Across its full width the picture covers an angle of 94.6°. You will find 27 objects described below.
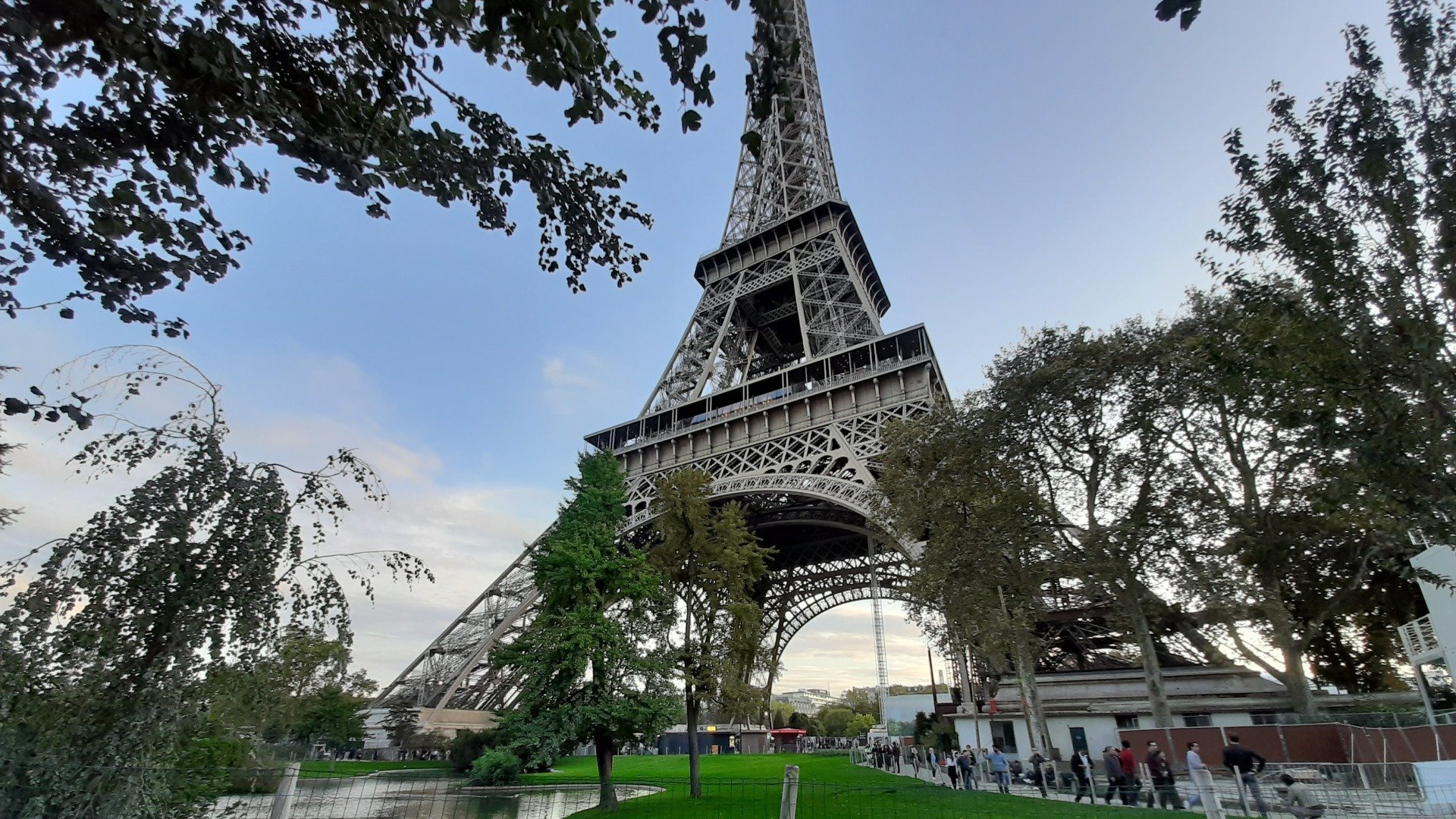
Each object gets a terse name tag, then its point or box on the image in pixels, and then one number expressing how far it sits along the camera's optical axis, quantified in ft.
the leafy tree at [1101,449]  57.62
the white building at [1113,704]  82.23
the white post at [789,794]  17.93
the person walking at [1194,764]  37.70
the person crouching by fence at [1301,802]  28.14
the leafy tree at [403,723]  93.50
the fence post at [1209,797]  21.89
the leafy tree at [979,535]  62.08
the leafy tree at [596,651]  49.03
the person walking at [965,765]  62.06
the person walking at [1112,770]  46.93
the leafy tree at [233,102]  11.24
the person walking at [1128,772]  45.75
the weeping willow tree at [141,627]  13.85
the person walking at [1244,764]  38.58
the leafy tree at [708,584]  53.88
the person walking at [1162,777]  41.34
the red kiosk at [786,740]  188.70
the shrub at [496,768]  65.65
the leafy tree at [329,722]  104.37
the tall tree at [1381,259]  22.88
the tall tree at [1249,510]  39.06
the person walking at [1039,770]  54.75
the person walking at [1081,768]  48.96
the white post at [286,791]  20.94
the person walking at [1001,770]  58.13
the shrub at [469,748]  85.97
